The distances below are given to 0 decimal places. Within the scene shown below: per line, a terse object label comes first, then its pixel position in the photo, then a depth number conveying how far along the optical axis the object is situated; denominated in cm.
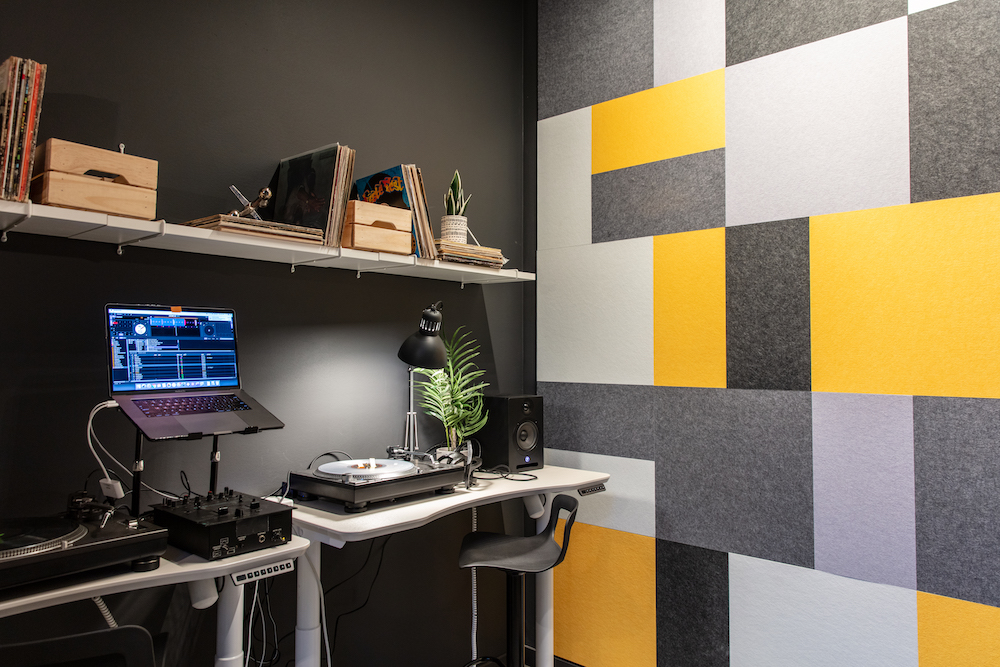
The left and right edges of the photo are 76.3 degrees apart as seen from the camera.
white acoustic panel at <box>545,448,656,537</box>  245
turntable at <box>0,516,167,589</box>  109
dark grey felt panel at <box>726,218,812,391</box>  213
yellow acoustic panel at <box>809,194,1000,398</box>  183
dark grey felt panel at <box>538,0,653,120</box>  256
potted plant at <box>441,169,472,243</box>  223
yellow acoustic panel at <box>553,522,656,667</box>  243
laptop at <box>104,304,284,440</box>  146
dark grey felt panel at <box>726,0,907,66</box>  204
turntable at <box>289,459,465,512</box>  169
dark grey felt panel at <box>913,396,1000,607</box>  179
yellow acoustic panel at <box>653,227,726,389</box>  230
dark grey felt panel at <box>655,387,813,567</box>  211
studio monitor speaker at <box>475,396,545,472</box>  233
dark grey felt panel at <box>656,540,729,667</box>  225
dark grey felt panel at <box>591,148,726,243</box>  234
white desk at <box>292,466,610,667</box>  157
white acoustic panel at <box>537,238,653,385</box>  250
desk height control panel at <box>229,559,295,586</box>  134
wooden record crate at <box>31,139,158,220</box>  138
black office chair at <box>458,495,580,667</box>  196
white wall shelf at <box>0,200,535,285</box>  139
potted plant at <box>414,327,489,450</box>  228
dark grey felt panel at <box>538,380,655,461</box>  248
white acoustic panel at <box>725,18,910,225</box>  199
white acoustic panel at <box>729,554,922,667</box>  192
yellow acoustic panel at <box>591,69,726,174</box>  235
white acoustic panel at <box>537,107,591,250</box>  271
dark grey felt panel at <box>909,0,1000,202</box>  184
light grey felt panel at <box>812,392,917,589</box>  192
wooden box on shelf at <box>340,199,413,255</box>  188
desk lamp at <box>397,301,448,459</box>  196
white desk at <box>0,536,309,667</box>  110
